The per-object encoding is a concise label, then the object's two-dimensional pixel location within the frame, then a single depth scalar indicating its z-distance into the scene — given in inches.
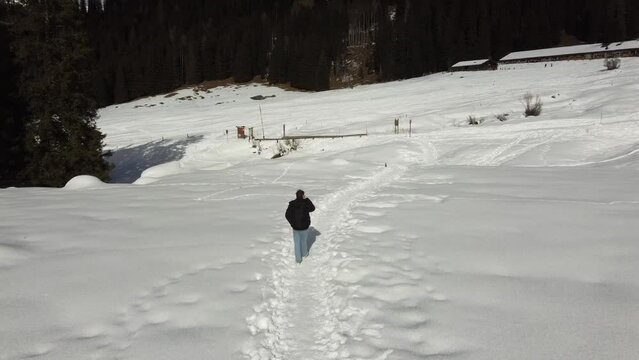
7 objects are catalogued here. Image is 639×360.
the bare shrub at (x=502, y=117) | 1185.5
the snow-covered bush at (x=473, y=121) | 1199.1
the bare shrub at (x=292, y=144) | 1111.0
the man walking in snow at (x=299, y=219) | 336.2
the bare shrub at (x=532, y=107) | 1177.7
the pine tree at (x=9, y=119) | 840.6
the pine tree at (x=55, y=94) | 855.7
